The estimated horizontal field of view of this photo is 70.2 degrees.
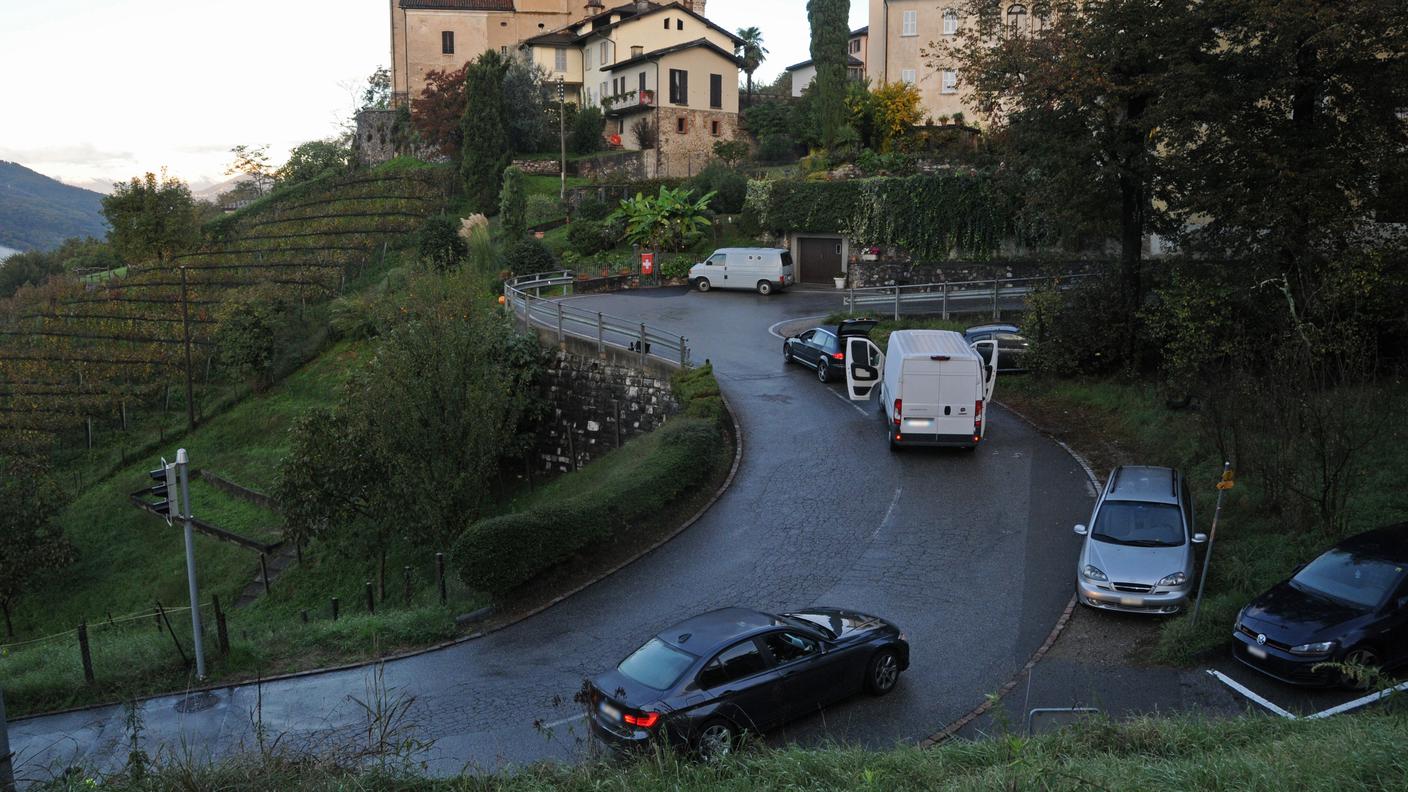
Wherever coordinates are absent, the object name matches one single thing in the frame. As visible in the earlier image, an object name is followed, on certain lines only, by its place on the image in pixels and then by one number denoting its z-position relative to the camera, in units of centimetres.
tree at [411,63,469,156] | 6719
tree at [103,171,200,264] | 6094
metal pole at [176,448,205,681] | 1304
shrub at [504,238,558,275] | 4272
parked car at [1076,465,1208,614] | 1305
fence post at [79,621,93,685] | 1262
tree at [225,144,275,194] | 9846
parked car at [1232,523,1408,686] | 1088
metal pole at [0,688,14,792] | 889
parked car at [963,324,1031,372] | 2645
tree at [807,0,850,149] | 4841
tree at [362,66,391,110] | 8981
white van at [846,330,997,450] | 1972
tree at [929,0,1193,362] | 2166
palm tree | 8719
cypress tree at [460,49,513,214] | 5906
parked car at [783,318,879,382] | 2636
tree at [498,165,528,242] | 4947
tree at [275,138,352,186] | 8344
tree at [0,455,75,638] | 2631
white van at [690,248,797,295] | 4041
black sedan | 956
